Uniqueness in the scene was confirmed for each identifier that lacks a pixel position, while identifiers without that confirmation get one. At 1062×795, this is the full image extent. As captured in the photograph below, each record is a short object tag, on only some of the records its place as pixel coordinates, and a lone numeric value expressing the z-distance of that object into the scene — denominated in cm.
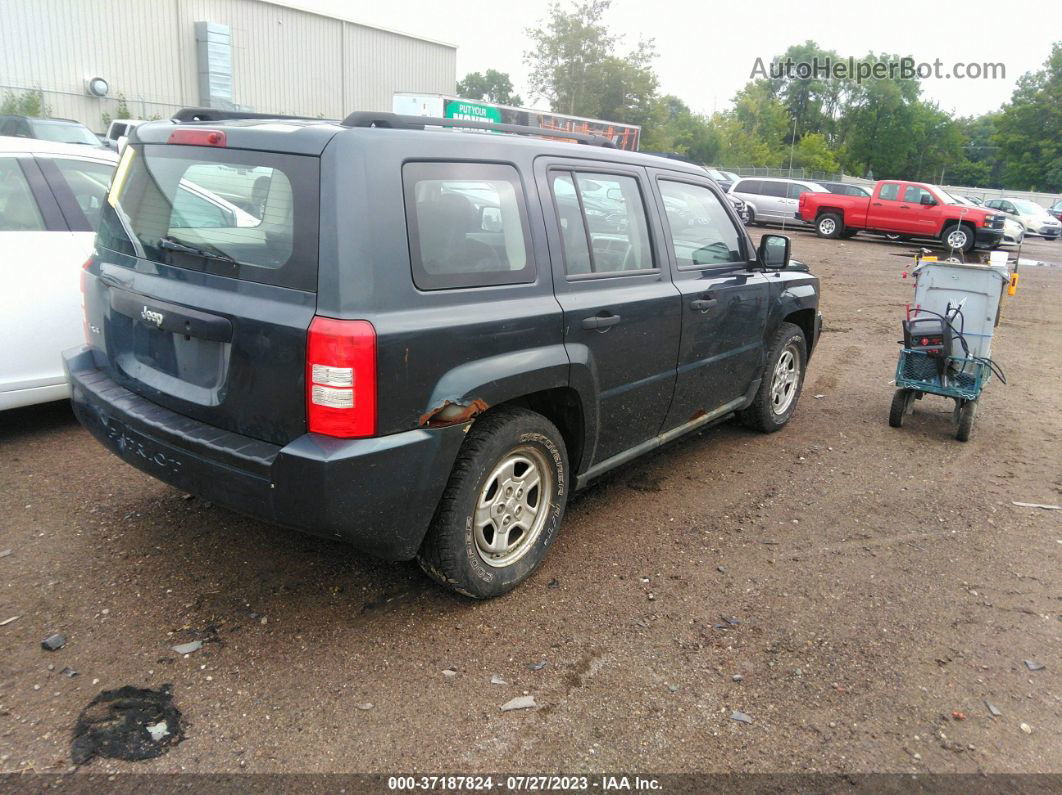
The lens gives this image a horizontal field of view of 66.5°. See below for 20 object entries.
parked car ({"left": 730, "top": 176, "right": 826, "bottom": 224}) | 2427
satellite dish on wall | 3048
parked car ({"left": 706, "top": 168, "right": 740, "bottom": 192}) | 2727
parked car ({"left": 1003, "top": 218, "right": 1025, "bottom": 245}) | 2134
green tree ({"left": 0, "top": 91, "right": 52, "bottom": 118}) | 2725
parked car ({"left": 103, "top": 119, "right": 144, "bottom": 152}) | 1901
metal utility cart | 572
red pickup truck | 2072
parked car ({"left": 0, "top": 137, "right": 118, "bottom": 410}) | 459
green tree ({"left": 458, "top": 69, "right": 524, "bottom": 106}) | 10631
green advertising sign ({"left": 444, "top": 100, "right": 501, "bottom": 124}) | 2459
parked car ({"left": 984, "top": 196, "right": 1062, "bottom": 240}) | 3058
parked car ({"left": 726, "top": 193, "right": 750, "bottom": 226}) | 2299
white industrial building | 2980
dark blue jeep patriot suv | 273
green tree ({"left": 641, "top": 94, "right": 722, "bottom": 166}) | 6184
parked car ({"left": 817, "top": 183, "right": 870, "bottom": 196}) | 2284
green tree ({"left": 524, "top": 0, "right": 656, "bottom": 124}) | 5966
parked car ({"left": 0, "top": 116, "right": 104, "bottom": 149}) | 1633
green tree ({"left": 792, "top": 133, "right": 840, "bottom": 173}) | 6475
